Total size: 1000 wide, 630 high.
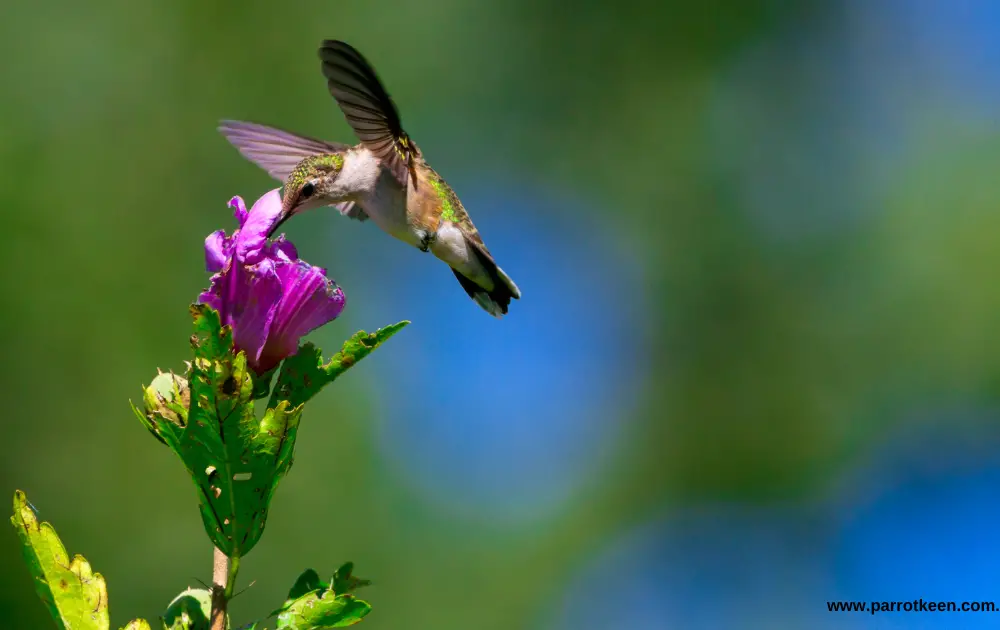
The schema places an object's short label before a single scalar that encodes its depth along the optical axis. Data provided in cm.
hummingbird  390
